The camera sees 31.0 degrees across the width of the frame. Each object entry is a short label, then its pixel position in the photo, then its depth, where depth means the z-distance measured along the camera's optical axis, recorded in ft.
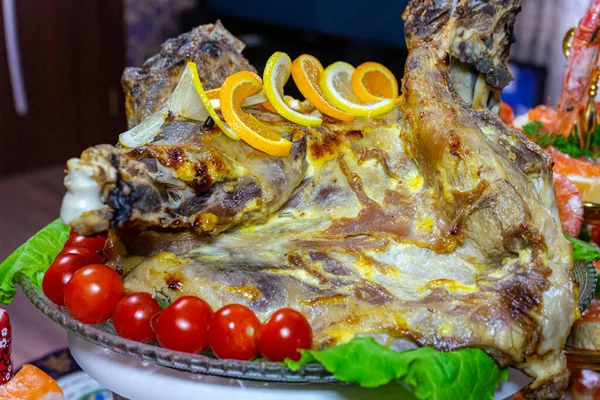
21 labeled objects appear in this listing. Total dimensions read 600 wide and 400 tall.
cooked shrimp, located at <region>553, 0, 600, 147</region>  3.31
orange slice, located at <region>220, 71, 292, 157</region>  2.23
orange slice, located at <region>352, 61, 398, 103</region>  2.61
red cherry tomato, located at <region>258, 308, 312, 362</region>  1.92
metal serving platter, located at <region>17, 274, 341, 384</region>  1.89
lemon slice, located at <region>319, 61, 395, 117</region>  2.48
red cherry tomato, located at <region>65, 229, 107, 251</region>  2.42
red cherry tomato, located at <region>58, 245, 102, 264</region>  2.29
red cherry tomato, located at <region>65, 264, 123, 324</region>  2.05
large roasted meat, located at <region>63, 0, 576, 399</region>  1.99
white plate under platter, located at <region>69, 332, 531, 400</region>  1.99
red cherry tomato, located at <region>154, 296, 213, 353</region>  1.95
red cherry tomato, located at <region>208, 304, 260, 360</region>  1.94
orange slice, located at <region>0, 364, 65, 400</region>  2.15
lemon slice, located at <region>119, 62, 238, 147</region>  2.21
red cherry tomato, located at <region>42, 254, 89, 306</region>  2.19
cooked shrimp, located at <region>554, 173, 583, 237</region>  2.88
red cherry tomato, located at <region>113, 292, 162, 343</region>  2.00
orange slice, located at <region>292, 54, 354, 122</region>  2.47
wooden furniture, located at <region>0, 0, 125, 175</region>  6.42
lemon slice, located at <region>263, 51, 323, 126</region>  2.38
